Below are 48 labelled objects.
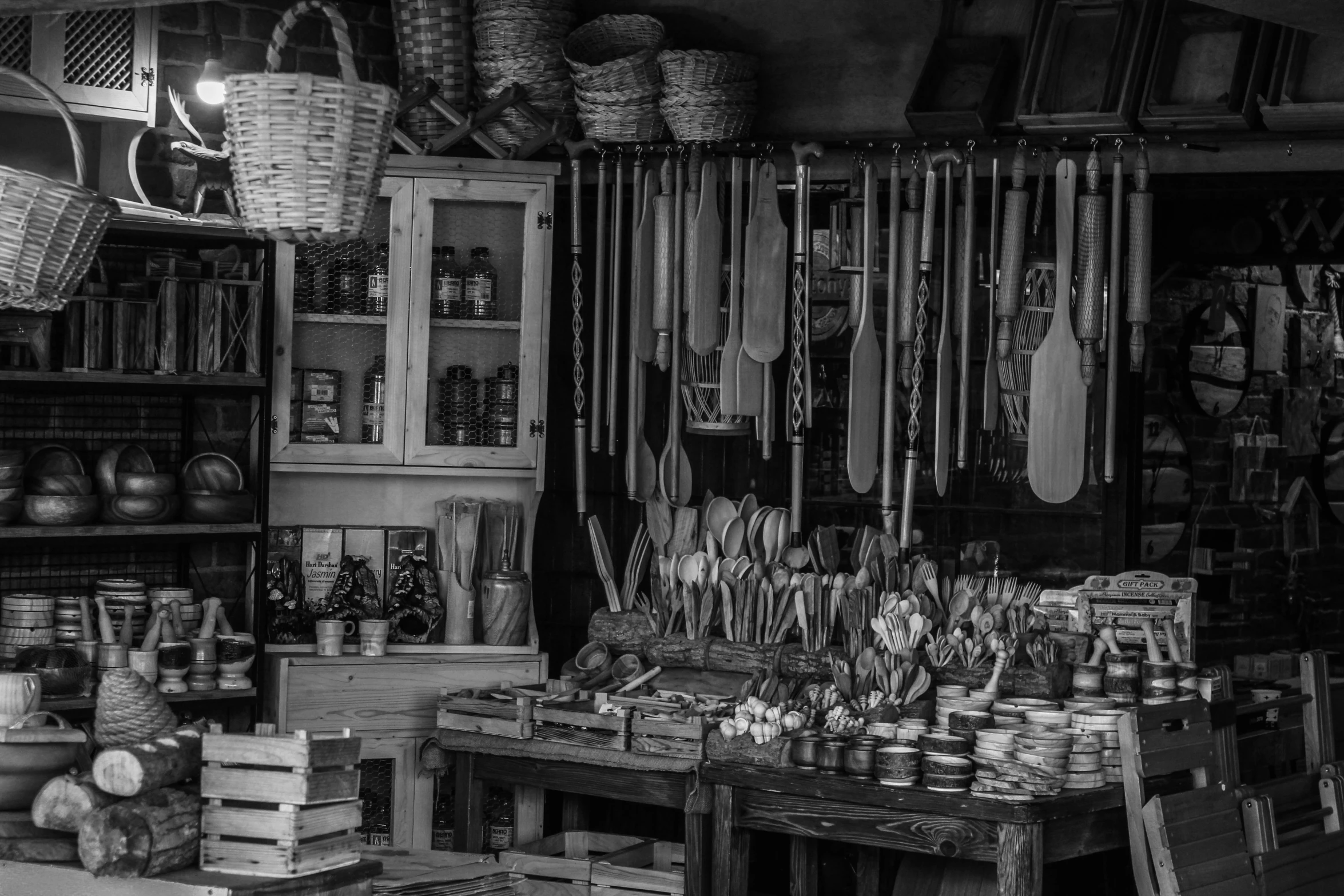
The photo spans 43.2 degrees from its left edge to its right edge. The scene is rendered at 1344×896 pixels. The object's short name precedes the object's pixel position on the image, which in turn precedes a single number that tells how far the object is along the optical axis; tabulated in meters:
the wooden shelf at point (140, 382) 4.59
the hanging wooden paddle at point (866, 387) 4.81
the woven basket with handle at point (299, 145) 2.96
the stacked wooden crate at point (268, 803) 3.04
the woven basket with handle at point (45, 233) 3.22
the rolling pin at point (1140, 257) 4.59
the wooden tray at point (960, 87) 4.85
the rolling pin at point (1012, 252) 4.65
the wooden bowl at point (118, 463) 4.80
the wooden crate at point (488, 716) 4.69
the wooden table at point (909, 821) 3.81
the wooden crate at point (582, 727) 4.52
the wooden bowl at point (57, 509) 4.60
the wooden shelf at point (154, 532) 4.55
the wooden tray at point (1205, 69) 4.57
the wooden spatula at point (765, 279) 4.95
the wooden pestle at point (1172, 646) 4.45
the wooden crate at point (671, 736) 4.38
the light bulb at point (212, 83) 4.93
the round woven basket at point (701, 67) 5.04
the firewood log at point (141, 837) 2.95
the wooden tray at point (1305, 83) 4.48
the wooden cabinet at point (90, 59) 4.73
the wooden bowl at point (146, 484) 4.74
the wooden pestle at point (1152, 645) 4.38
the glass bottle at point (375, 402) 5.18
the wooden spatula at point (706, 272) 4.98
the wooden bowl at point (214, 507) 4.87
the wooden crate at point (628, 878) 4.40
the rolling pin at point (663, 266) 5.04
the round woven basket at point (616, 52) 5.16
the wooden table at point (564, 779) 4.40
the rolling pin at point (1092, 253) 4.62
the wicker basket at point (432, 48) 5.31
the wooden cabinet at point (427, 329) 5.14
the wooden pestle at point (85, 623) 4.69
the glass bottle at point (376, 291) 5.16
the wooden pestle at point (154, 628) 4.72
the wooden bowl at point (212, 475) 4.95
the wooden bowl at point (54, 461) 4.72
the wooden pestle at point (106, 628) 4.62
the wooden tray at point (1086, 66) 4.71
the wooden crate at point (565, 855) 4.46
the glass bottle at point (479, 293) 5.23
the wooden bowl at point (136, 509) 4.73
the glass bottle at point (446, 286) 5.20
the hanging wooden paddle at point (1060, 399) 4.62
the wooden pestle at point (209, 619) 4.83
